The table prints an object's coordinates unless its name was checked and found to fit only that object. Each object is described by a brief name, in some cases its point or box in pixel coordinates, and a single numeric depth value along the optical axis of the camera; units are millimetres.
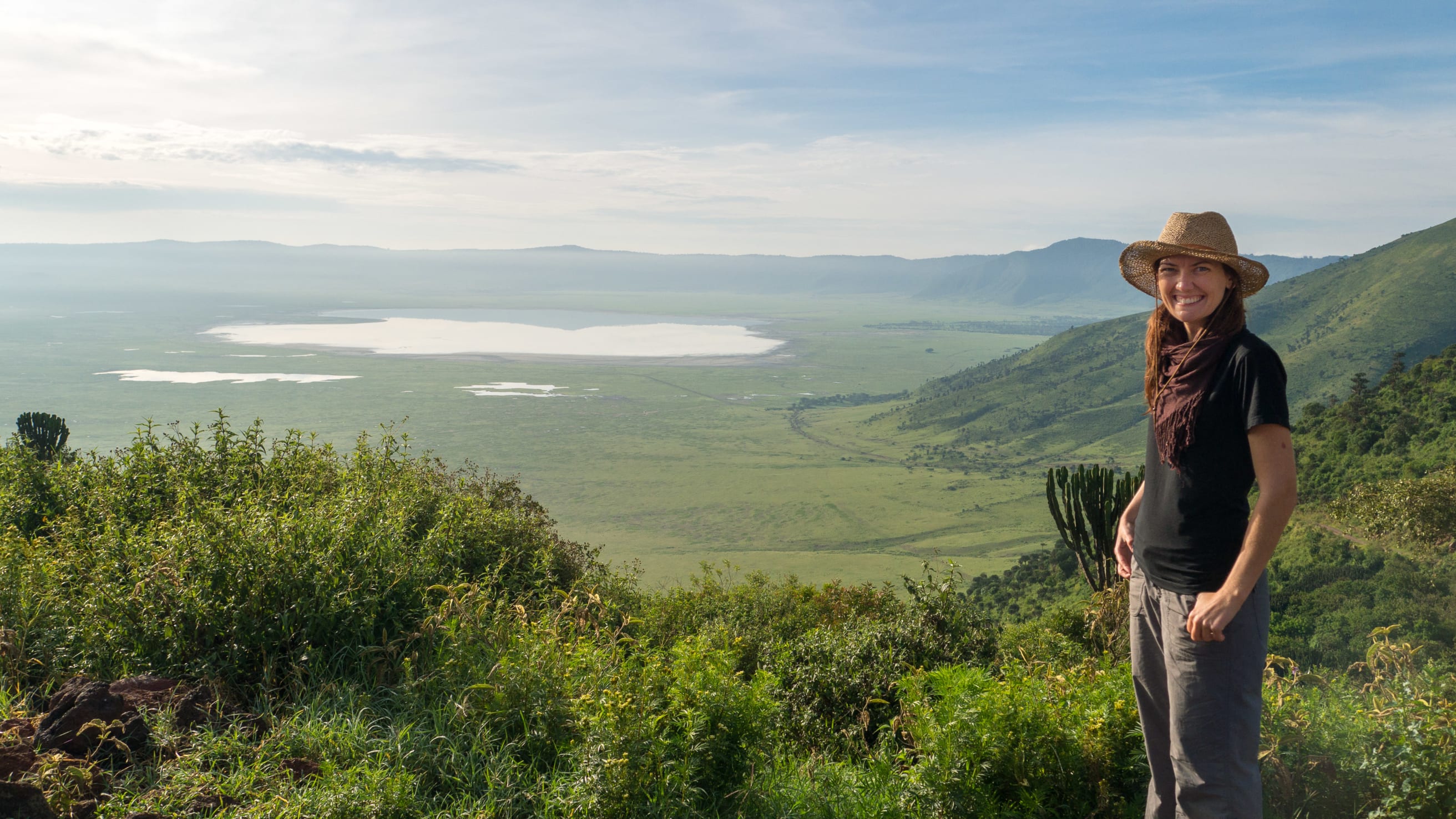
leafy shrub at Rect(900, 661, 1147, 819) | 3334
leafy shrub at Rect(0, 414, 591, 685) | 3699
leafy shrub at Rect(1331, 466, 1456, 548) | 24031
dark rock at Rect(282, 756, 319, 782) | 3084
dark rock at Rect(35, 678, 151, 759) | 3070
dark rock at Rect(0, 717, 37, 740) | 3125
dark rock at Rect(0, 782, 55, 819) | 2531
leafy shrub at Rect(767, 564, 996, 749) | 6035
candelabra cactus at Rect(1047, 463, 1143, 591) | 9141
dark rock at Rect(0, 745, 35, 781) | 2775
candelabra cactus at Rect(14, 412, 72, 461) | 18258
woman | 2445
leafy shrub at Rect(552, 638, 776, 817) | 3006
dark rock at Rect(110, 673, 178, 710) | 3275
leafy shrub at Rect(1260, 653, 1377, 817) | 3184
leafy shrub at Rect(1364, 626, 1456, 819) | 2984
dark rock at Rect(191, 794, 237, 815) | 2828
